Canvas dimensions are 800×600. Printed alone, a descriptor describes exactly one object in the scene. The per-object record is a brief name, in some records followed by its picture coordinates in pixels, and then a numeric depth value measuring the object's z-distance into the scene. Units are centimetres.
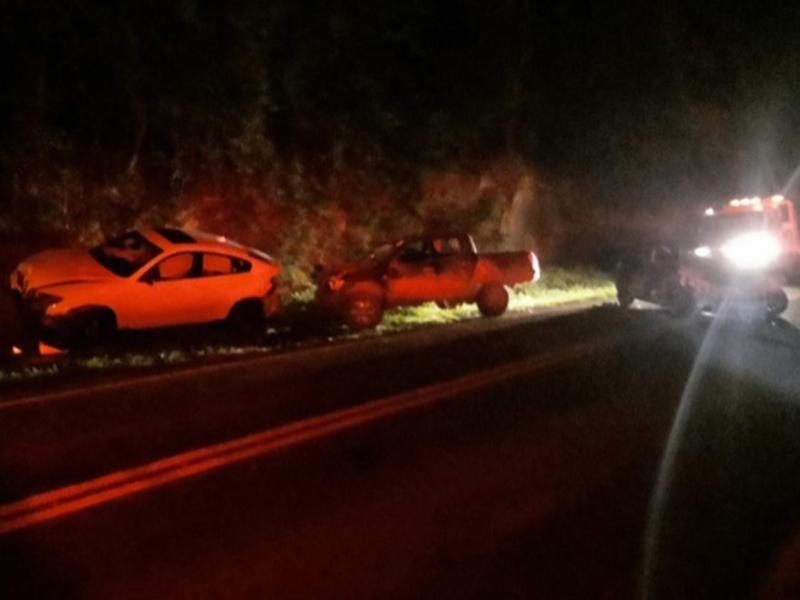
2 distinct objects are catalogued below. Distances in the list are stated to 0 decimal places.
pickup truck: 1936
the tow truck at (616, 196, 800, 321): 2169
